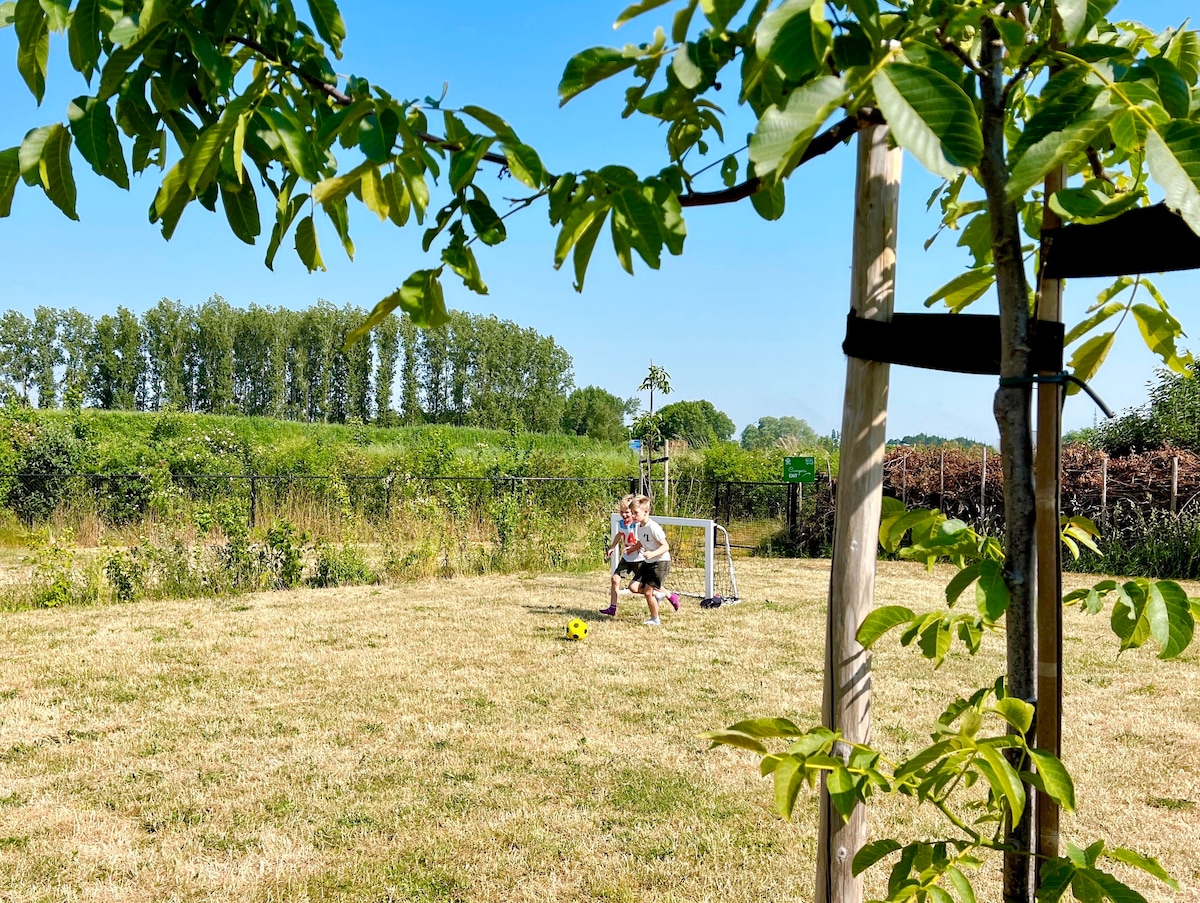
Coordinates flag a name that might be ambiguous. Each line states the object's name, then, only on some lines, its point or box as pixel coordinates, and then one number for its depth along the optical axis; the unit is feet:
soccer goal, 31.12
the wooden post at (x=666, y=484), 47.19
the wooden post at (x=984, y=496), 44.27
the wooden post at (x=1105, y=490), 41.22
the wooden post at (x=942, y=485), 47.01
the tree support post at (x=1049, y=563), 3.80
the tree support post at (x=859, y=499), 4.65
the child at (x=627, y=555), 28.35
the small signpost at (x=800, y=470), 43.68
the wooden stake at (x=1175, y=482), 39.51
